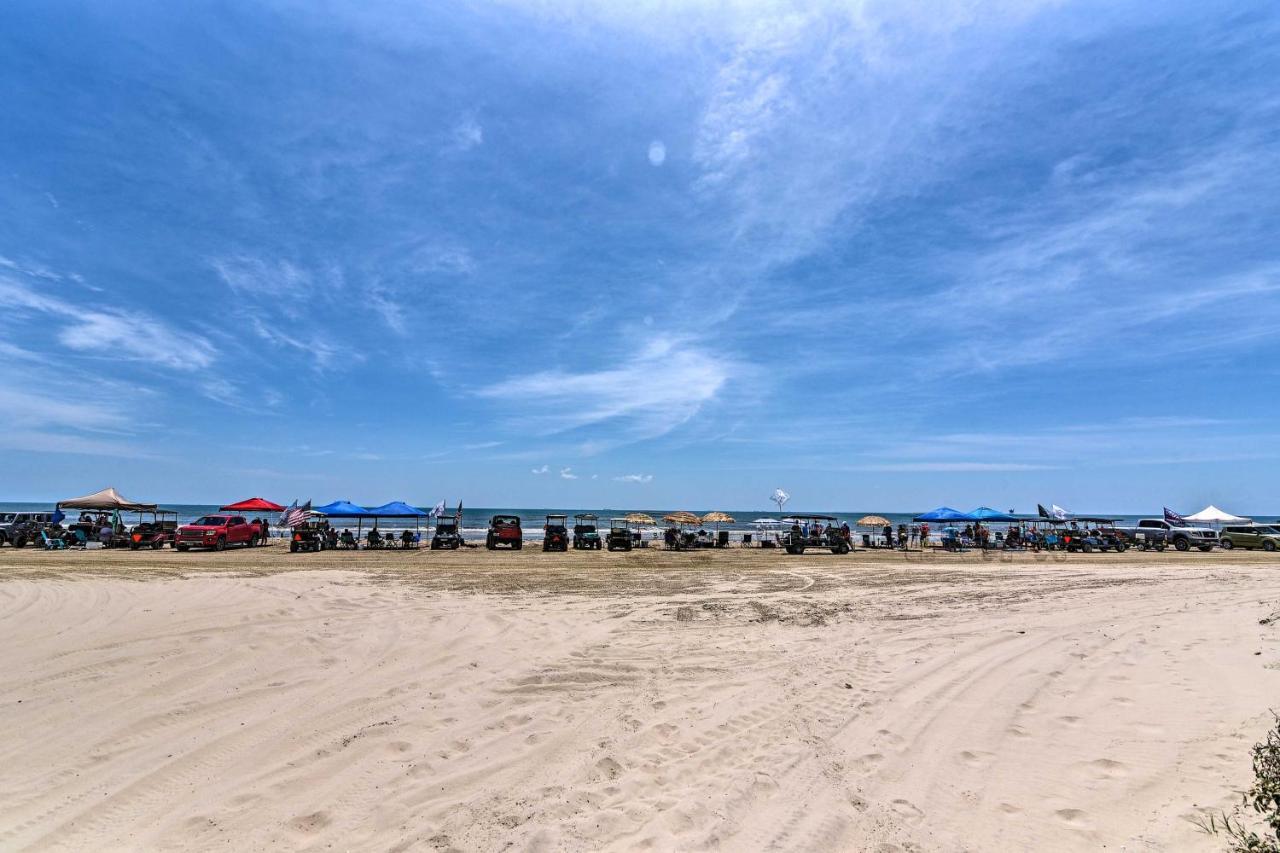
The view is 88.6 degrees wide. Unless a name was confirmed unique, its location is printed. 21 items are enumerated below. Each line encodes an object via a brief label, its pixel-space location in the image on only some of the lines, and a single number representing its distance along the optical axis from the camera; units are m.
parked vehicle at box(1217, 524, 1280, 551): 35.91
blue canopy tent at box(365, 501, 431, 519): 32.34
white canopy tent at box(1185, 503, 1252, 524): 45.81
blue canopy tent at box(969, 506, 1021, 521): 35.56
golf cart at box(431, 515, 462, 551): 31.68
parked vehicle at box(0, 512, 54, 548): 30.00
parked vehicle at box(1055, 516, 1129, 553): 34.75
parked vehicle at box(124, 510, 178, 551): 29.08
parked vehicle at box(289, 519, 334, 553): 28.81
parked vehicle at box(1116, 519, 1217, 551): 37.35
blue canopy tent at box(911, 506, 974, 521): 35.16
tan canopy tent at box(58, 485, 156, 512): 31.77
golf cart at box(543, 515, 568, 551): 31.47
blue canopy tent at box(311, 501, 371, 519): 32.12
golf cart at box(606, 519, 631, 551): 32.84
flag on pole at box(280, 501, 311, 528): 28.84
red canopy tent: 32.16
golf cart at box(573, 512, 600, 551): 34.09
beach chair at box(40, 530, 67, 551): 28.44
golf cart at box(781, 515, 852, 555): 31.81
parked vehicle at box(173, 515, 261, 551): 27.88
